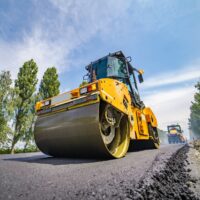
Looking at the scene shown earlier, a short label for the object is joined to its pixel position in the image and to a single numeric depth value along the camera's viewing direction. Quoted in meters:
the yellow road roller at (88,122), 2.61
